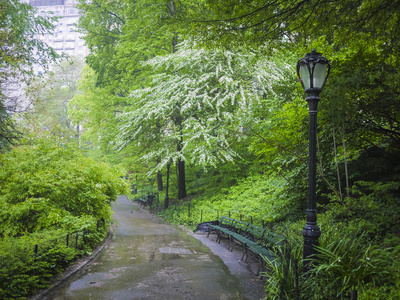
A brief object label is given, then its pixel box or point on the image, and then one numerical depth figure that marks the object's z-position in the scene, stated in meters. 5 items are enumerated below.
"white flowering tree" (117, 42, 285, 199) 14.52
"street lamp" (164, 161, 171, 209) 20.38
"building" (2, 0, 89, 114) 119.82
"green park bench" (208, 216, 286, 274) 7.08
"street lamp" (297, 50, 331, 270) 5.17
